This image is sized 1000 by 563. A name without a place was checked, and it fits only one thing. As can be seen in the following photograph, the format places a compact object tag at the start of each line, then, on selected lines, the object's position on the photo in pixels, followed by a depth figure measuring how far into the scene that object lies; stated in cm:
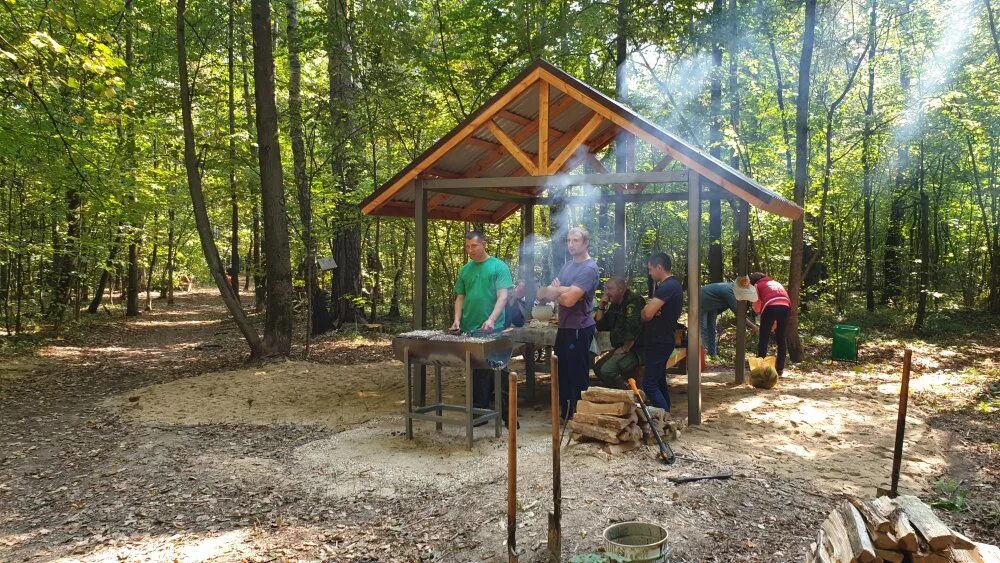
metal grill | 583
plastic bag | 848
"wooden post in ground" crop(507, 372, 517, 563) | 339
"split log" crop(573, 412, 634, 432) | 552
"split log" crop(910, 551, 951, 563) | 281
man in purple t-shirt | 627
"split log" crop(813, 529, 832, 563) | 296
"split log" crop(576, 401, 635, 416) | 555
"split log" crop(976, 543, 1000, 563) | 275
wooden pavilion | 627
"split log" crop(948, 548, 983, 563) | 274
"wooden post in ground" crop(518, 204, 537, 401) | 962
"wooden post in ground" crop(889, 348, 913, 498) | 434
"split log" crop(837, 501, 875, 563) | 284
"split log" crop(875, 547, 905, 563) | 291
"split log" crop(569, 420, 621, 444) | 553
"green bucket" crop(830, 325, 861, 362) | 1088
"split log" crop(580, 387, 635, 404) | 561
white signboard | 1128
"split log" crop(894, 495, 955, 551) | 283
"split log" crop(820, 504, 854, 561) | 289
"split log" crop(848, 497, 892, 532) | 299
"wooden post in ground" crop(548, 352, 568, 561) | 360
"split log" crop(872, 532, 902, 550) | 291
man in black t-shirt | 633
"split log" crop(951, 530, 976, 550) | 281
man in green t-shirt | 668
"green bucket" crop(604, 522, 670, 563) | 317
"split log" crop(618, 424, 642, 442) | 555
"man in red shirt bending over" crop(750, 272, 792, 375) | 892
